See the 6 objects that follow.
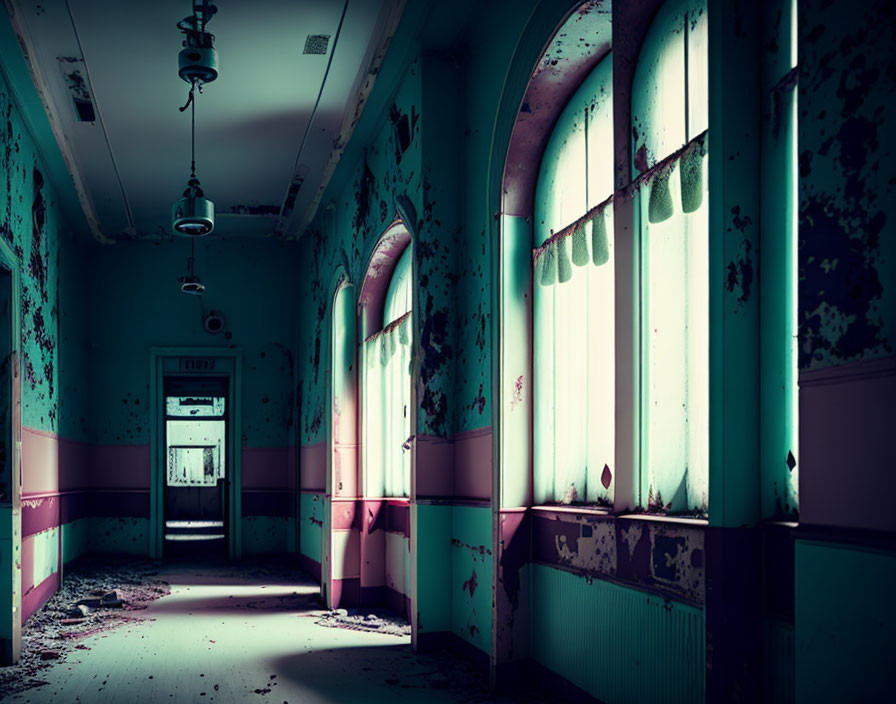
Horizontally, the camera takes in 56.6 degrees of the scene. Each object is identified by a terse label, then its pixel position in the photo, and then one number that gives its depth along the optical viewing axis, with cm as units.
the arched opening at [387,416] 636
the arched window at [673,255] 296
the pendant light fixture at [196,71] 441
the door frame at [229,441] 983
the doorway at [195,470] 1136
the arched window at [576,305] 368
